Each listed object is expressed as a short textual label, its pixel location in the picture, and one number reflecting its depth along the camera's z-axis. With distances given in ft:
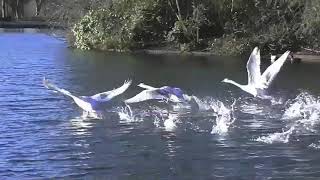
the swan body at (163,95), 54.24
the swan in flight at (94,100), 54.65
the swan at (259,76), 61.62
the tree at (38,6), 345.10
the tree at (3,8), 346.50
